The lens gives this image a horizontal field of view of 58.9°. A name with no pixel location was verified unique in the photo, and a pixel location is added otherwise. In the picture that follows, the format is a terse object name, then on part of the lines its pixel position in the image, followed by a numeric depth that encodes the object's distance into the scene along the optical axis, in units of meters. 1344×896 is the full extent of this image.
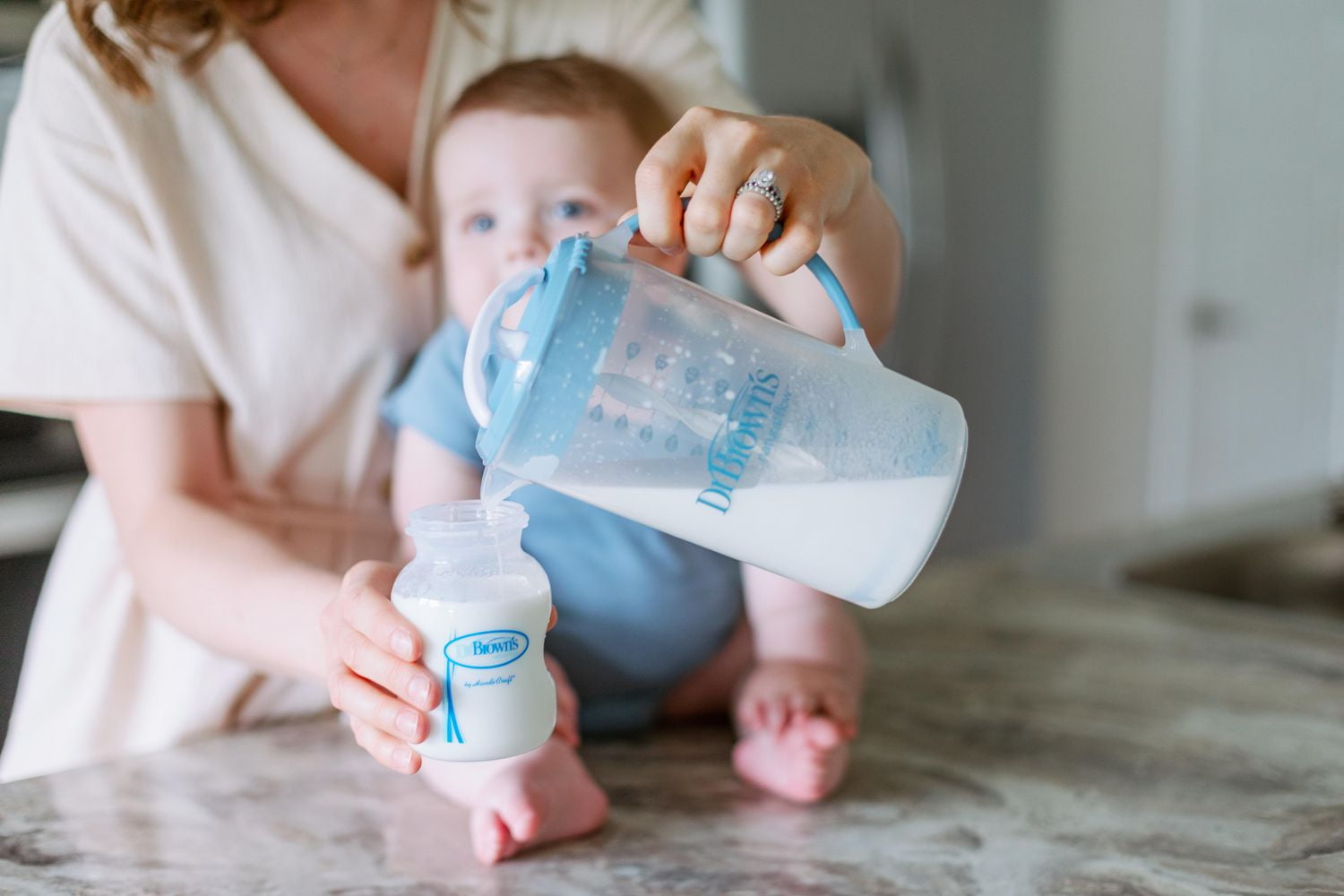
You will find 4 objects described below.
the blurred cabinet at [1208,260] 3.52
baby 0.91
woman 0.90
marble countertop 0.77
